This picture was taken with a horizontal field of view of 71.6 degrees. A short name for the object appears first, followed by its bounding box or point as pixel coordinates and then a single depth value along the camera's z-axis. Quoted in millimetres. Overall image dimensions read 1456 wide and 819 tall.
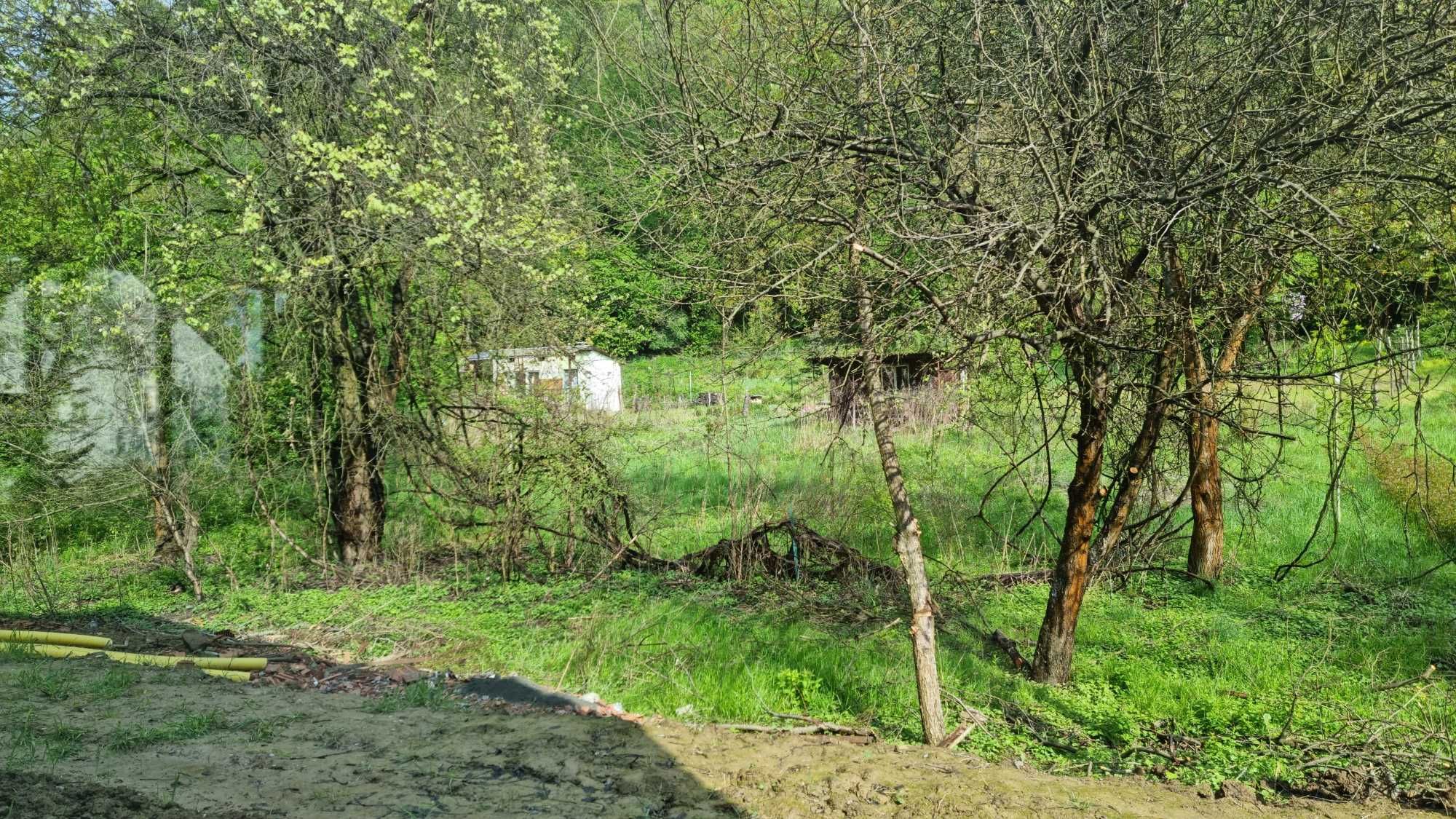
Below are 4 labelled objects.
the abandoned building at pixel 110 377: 11453
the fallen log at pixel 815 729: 6176
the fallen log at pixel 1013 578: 9789
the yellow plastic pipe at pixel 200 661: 7730
